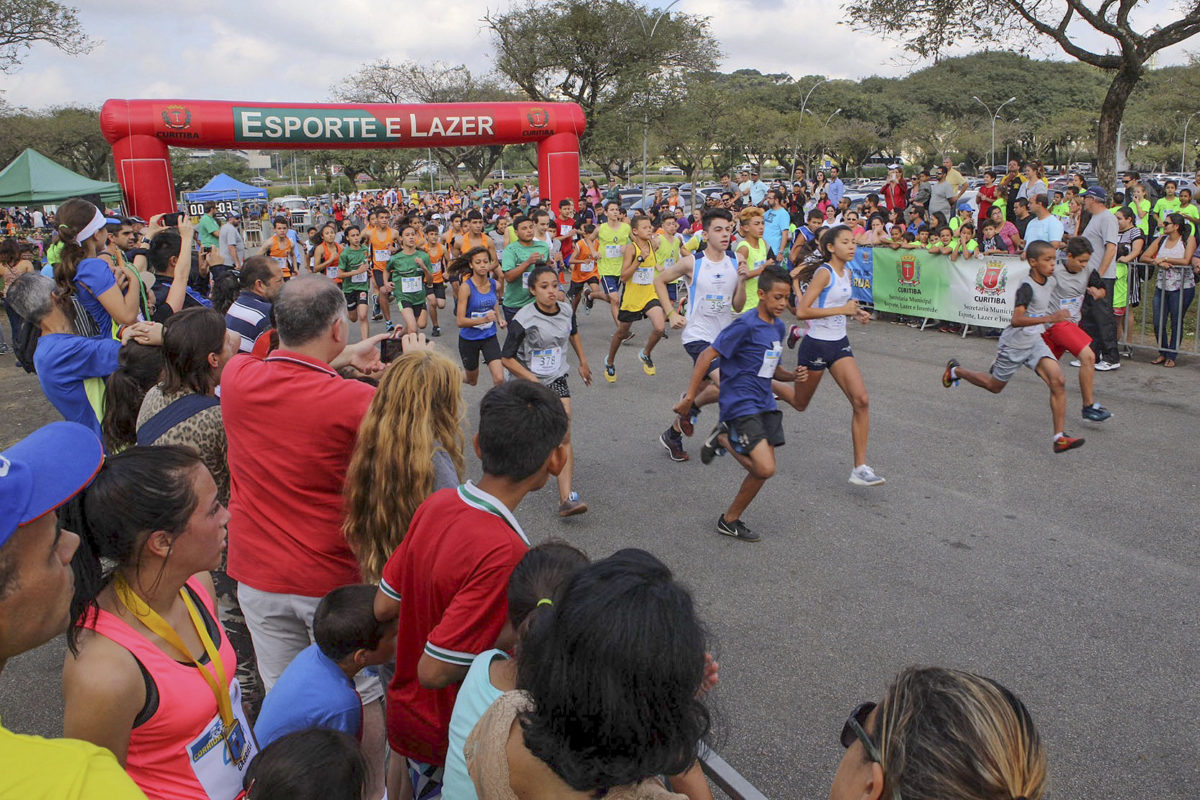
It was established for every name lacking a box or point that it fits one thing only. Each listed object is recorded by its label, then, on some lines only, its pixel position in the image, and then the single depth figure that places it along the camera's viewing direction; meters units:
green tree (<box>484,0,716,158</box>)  30.45
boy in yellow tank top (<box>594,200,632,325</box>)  11.94
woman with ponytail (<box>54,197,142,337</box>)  4.72
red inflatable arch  13.27
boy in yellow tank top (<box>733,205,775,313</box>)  7.93
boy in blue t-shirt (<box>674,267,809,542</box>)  5.23
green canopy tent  15.17
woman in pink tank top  1.65
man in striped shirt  4.76
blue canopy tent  31.17
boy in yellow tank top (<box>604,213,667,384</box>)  9.30
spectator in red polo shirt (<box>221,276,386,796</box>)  2.63
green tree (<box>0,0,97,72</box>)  24.65
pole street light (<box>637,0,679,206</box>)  29.62
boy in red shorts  6.86
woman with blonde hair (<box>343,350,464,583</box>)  2.55
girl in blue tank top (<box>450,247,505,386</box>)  7.20
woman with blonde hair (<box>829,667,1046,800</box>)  1.29
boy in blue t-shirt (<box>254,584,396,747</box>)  2.37
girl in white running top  6.15
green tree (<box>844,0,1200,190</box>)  12.66
